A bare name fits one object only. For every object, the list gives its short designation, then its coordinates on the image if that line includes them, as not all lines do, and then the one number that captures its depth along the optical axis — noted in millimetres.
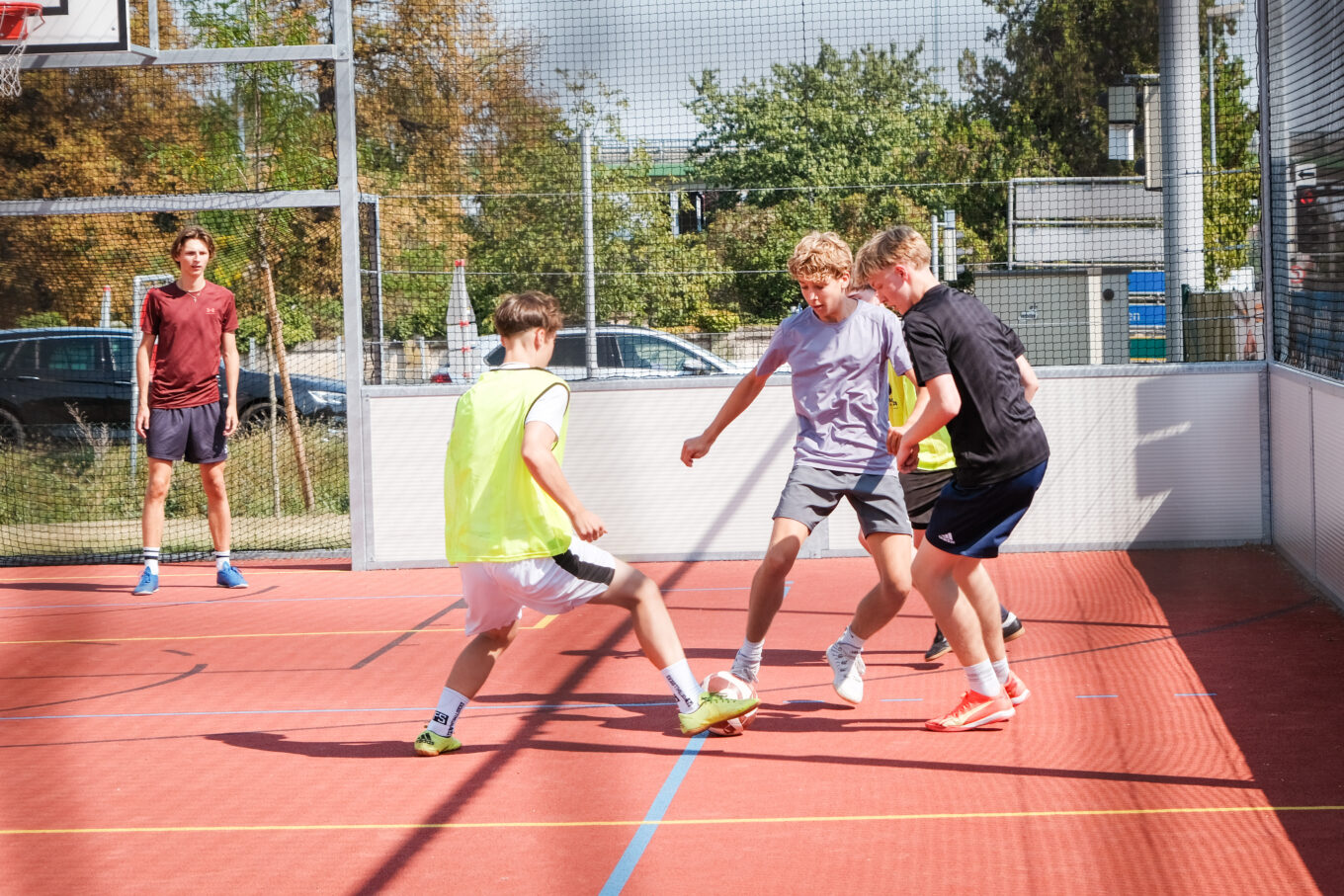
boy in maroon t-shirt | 16700
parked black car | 25435
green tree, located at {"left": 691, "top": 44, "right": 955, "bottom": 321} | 20276
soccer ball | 9896
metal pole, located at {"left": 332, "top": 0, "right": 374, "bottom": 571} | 18058
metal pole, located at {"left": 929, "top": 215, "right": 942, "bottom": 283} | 21060
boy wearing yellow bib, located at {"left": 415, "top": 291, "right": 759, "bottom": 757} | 9119
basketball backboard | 18329
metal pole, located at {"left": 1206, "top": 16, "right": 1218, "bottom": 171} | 18586
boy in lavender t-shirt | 10221
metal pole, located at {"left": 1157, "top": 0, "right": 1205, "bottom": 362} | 18269
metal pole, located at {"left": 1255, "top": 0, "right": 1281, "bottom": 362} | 17228
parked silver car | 19008
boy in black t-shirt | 9263
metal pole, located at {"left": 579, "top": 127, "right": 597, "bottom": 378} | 19054
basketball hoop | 18601
